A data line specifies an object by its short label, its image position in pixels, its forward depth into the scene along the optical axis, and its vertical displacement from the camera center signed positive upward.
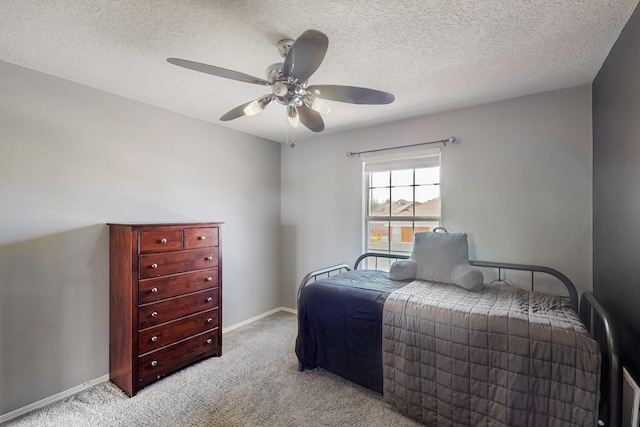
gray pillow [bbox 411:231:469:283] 2.46 -0.36
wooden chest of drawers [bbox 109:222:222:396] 2.18 -0.72
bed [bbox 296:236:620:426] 1.42 -0.81
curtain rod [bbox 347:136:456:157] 2.77 +0.75
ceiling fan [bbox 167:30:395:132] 1.28 +0.73
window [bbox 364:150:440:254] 2.98 +0.16
